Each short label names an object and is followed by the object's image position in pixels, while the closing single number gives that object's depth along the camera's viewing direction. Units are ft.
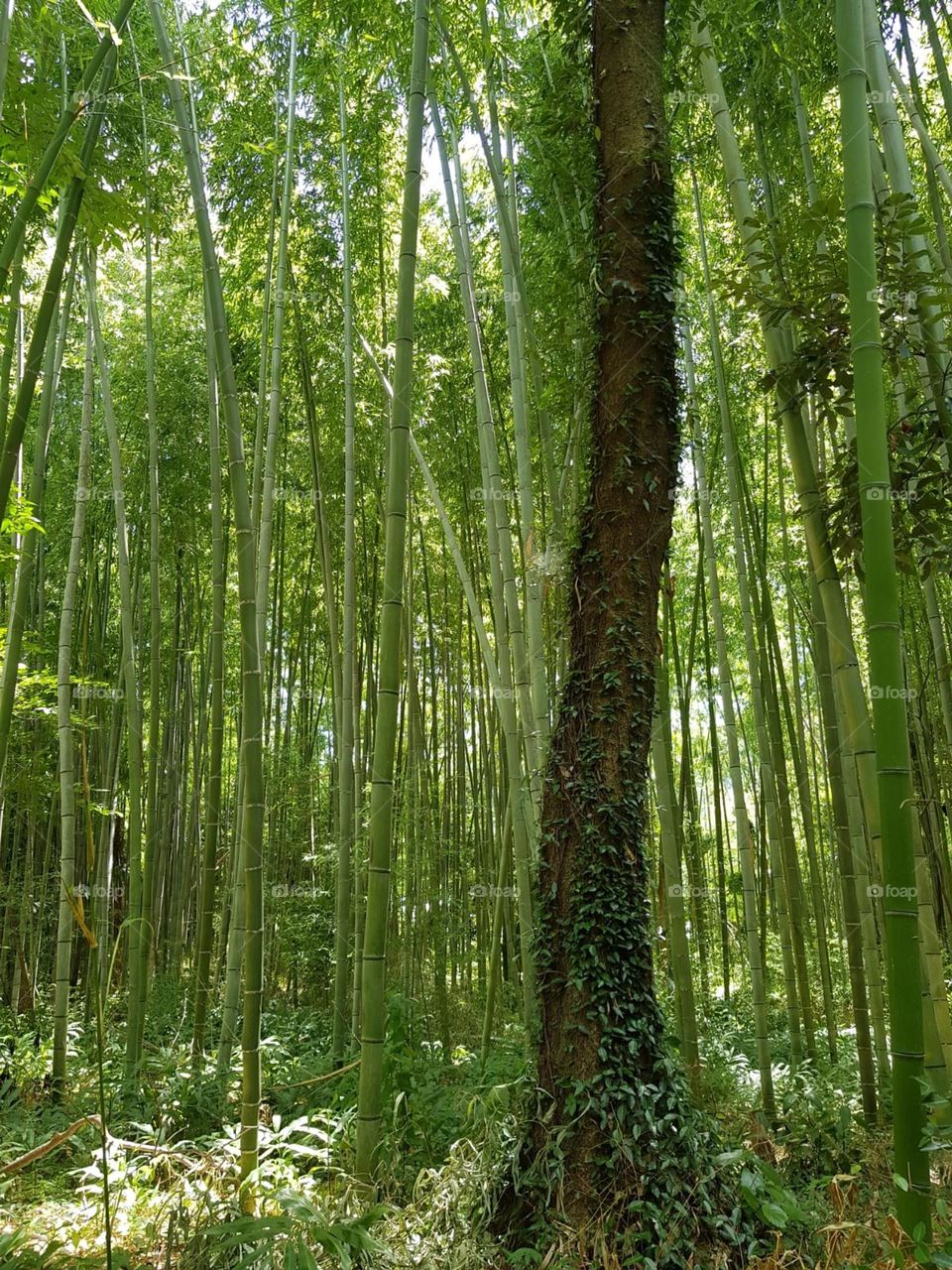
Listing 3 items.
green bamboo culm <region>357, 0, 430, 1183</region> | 7.04
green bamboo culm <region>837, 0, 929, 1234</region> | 5.57
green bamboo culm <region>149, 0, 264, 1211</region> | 7.11
